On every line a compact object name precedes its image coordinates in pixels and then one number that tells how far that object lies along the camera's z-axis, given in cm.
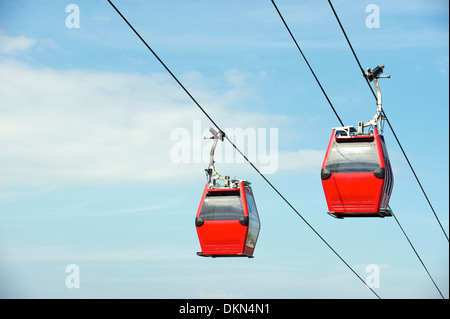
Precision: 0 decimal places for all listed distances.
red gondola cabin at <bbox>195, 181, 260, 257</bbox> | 2658
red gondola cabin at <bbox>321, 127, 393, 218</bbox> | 2391
